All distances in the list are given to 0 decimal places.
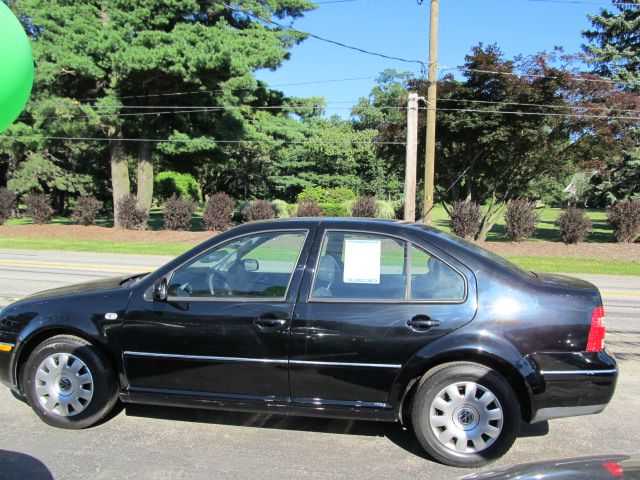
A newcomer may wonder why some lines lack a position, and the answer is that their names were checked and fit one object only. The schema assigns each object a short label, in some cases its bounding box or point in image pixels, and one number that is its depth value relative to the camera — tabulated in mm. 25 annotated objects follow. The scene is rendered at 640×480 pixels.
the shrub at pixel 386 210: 28919
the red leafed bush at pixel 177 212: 24000
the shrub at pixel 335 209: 33250
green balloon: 4562
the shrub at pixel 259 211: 24000
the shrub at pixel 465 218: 20344
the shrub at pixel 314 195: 38469
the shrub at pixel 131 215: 24938
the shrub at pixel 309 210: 23878
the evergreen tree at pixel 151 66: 22219
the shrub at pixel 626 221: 19812
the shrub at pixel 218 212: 23797
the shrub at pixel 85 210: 26438
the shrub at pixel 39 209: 26688
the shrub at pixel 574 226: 19281
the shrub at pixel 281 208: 31444
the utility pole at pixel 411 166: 16688
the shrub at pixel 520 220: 19844
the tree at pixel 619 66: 25328
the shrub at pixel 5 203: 28094
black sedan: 3531
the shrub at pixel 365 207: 23172
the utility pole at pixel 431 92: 17422
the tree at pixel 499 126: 20359
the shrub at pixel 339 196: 39438
